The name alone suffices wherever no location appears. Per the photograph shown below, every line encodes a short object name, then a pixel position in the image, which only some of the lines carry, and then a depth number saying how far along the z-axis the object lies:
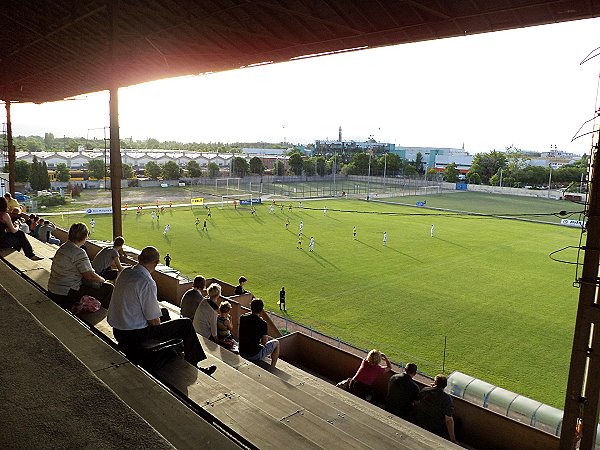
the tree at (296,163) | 97.38
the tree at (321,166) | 101.16
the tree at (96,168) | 71.25
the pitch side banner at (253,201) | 56.28
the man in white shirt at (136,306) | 4.32
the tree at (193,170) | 80.38
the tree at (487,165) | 100.31
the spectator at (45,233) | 13.73
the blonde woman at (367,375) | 7.44
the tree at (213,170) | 84.41
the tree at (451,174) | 94.75
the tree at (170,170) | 75.81
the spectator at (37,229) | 13.84
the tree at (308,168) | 98.50
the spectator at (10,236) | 7.98
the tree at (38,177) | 55.28
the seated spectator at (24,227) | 10.68
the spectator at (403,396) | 6.61
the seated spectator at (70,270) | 5.49
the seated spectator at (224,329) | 7.08
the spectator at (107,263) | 7.25
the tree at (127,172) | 72.44
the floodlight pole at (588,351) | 5.80
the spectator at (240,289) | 12.34
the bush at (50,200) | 48.76
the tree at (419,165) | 125.65
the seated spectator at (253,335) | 6.47
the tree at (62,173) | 63.62
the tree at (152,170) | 74.44
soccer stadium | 3.10
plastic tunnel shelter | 8.91
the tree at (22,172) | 57.06
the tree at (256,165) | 91.56
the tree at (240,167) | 87.81
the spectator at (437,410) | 6.27
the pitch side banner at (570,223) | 47.49
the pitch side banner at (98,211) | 43.73
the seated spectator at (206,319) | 6.68
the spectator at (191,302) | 7.13
